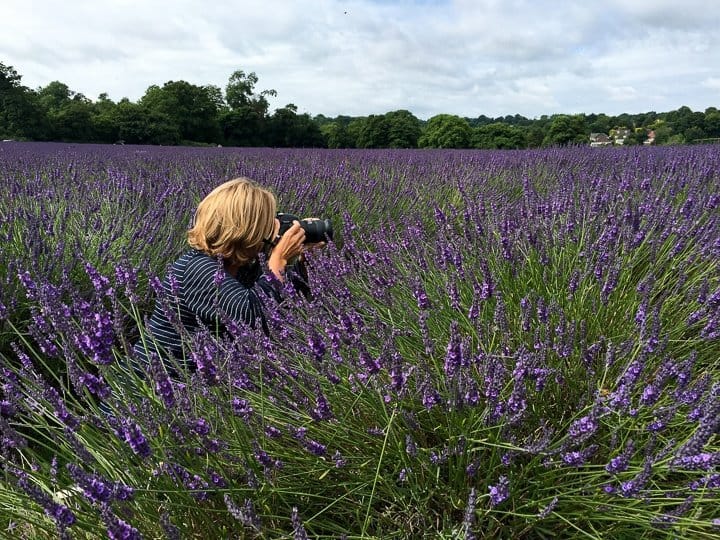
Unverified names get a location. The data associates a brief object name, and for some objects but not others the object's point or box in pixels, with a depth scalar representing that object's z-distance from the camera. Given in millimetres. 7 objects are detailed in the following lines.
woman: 1748
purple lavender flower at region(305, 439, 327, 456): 1063
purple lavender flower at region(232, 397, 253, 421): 1030
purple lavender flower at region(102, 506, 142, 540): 708
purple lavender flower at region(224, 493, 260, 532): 753
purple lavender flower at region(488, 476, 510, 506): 906
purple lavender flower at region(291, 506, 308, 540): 699
